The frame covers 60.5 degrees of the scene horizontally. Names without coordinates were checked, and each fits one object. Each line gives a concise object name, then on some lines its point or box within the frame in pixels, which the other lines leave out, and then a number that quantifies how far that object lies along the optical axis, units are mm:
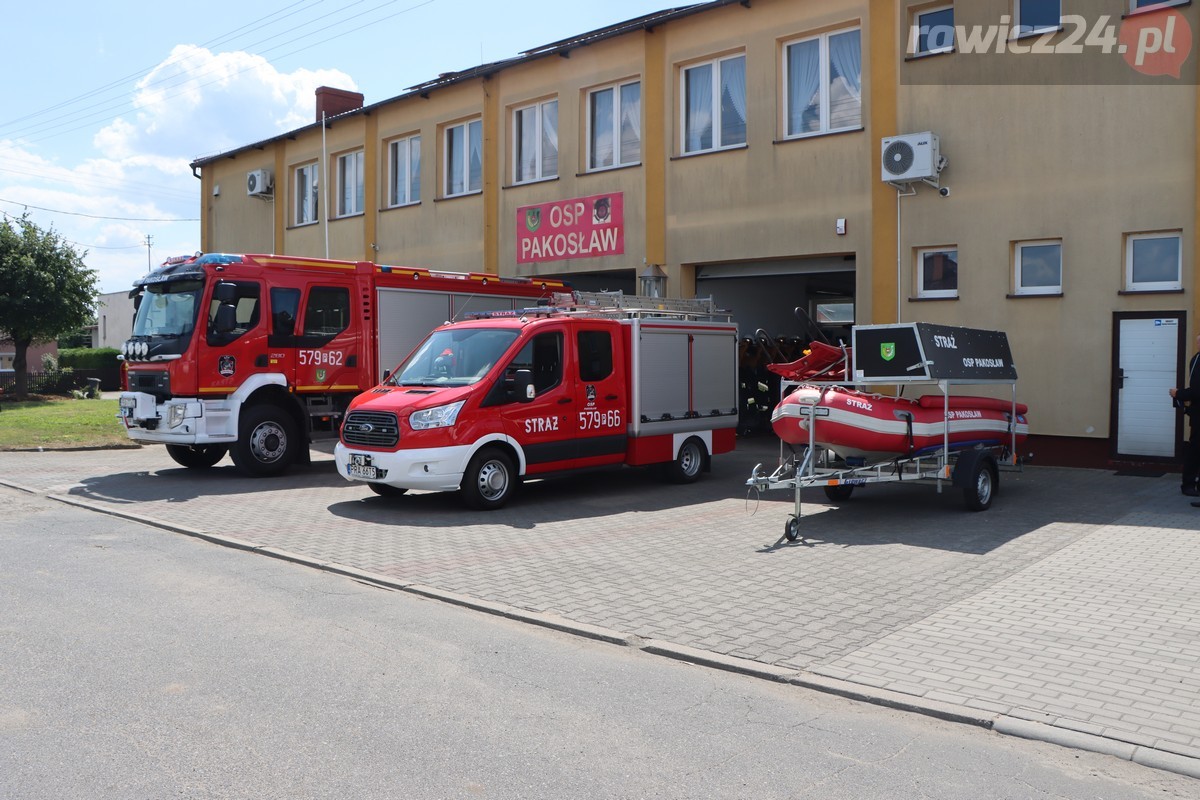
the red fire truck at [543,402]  11211
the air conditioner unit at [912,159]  14719
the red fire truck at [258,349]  14000
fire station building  13367
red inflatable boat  10508
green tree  29969
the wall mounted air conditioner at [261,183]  28109
